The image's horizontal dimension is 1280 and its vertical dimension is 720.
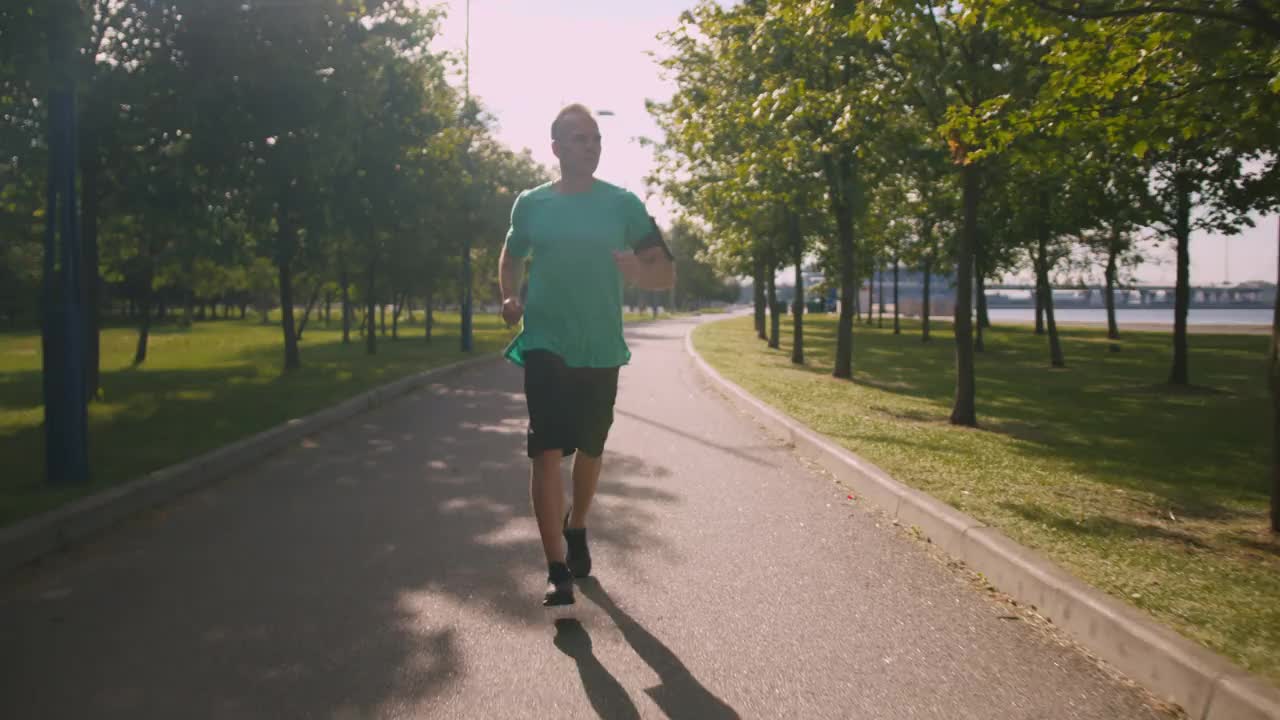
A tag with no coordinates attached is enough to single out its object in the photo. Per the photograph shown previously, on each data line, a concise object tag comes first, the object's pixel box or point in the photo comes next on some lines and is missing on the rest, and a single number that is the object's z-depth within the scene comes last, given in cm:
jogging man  379
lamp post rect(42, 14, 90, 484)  594
